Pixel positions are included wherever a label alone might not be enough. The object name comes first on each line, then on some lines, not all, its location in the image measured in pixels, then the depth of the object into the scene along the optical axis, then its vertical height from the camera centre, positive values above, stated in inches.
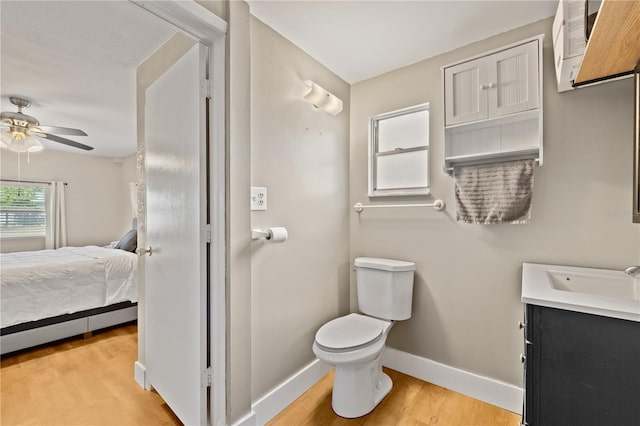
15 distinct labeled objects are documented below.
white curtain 177.9 -3.9
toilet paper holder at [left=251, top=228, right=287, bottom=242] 60.2 -4.9
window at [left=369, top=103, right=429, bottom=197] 81.4 +16.9
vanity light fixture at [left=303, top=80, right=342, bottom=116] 71.9 +28.6
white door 55.7 -5.8
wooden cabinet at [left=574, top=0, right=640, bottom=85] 35.0 +23.9
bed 94.3 -30.3
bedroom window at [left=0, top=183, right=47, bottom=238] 165.8 +0.5
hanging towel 62.1 +4.0
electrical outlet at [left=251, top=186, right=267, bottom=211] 61.8 +2.7
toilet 61.9 -28.4
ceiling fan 103.8 +30.6
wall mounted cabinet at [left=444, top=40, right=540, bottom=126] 59.4 +27.1
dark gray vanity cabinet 35.2 -20.6
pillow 144.0 -16.3
